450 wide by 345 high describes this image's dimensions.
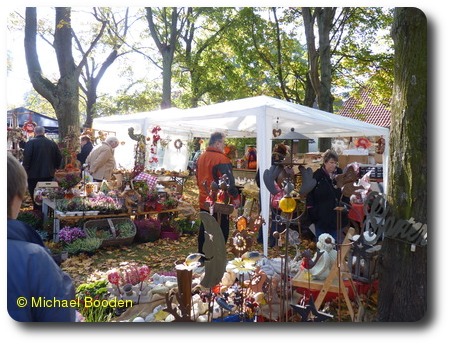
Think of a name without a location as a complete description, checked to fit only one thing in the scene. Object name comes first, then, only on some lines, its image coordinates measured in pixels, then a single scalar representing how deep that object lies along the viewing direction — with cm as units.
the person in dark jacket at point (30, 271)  136
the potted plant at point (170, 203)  541
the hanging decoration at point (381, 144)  585
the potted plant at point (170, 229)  518
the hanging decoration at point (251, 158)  675
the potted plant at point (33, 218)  422
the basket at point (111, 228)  461
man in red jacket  345
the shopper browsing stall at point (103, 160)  540
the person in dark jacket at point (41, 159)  420
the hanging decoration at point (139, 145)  607
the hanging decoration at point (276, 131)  632
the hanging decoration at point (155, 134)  665
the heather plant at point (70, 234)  428
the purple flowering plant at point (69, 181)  476
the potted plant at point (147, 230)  496
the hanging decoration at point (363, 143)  690
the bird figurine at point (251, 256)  222
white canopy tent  386
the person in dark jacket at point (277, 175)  218
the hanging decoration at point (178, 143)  906
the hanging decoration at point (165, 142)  883
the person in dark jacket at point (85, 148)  595
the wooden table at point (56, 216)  446
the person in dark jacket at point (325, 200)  357
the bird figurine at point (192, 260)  227
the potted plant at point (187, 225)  541
